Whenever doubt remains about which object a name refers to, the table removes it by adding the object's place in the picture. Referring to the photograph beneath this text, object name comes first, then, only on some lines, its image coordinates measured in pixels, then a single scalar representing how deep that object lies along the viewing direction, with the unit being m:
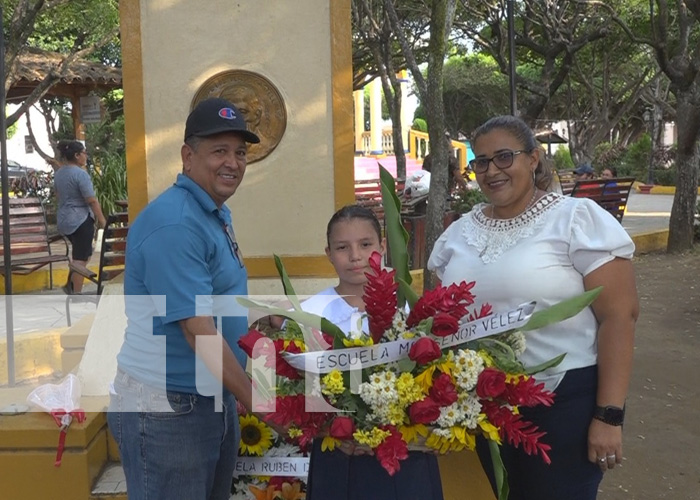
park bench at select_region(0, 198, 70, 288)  7.77
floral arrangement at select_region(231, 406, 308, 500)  2.80
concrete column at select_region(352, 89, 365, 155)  35.88
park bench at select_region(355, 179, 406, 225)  14.40
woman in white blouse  2.34
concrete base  3.35
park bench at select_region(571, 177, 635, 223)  12.80
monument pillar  4.34
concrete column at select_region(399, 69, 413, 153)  27.47
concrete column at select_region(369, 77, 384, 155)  35.22
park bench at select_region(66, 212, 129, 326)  6.74
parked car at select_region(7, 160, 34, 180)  26.43
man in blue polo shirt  2.12
